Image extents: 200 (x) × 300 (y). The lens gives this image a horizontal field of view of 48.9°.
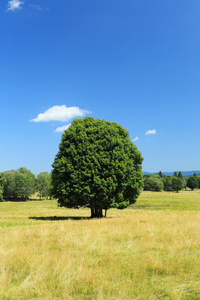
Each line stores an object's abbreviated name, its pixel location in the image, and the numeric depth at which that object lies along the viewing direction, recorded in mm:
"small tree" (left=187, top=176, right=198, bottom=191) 159375
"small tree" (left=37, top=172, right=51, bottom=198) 105875
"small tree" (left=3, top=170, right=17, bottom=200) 98406
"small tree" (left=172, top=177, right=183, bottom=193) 141450
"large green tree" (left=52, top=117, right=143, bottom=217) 24734
